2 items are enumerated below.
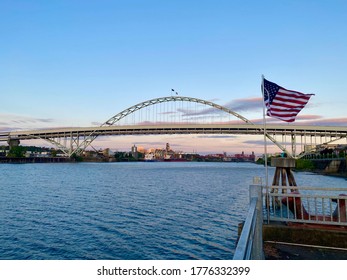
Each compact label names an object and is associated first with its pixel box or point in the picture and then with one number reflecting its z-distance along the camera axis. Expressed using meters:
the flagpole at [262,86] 10.17
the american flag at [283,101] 9.80
